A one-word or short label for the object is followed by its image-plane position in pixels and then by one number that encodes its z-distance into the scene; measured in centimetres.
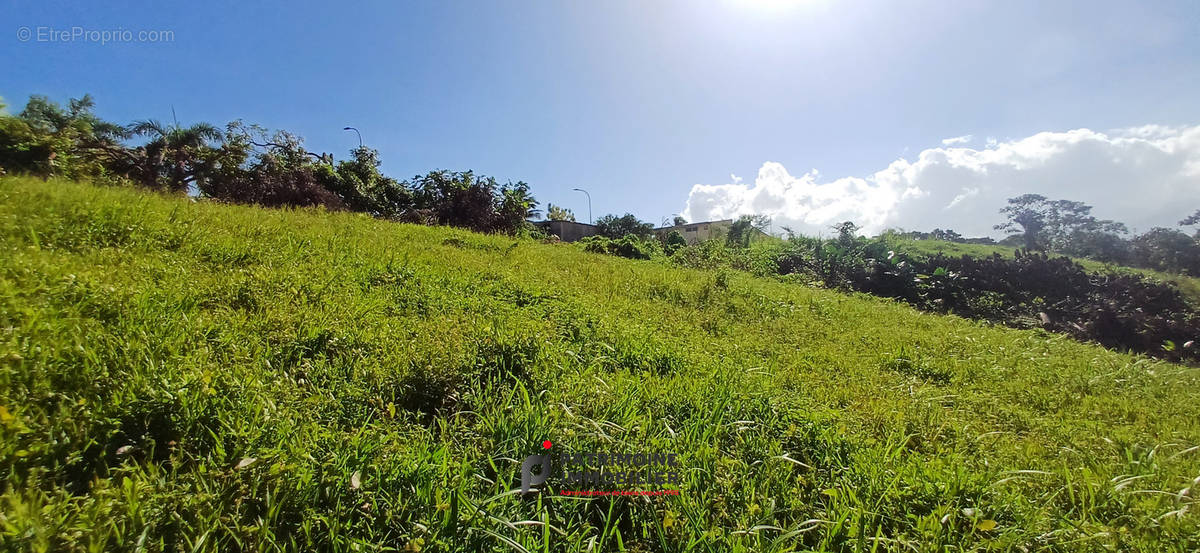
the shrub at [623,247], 1370
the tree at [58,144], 964
